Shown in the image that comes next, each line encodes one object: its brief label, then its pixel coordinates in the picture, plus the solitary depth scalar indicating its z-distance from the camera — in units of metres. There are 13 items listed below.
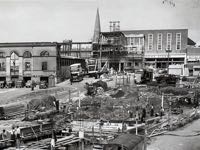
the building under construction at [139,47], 77.94
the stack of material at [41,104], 31.78
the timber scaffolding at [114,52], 77.69
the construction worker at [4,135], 20.45
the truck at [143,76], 50.41
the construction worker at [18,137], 18.24
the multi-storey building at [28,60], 54.28
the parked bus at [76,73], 53.31
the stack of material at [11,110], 30.04
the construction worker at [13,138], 19.82
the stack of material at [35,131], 21.12
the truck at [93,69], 61.56
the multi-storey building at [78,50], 87.25
